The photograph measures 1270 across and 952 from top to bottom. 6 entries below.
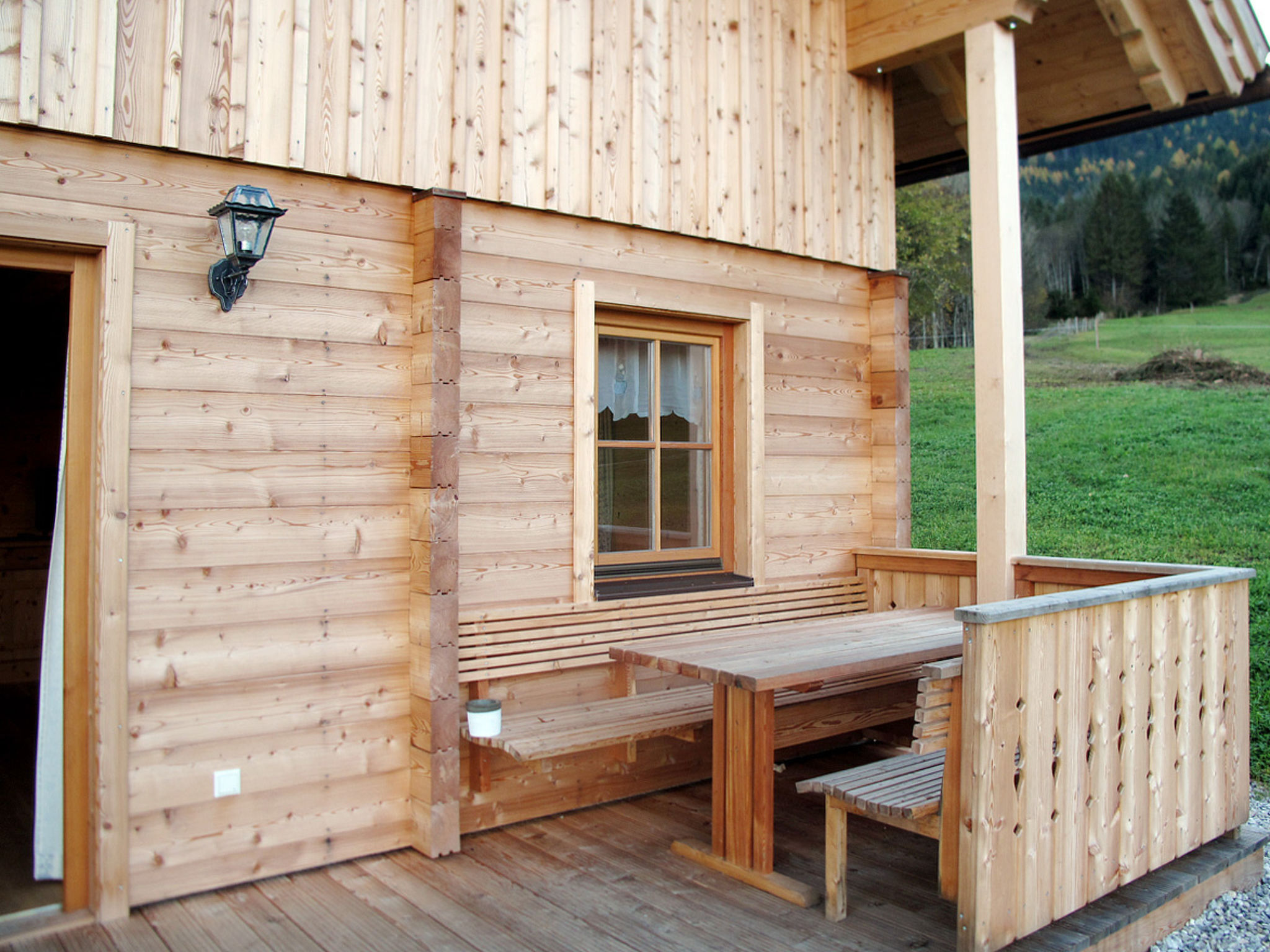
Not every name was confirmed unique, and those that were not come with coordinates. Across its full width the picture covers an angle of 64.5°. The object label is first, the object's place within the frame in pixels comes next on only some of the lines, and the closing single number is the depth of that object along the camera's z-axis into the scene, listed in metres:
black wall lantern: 3.09
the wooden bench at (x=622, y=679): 3.63
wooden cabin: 3.11
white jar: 3.55
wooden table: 3.23
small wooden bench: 2.76
